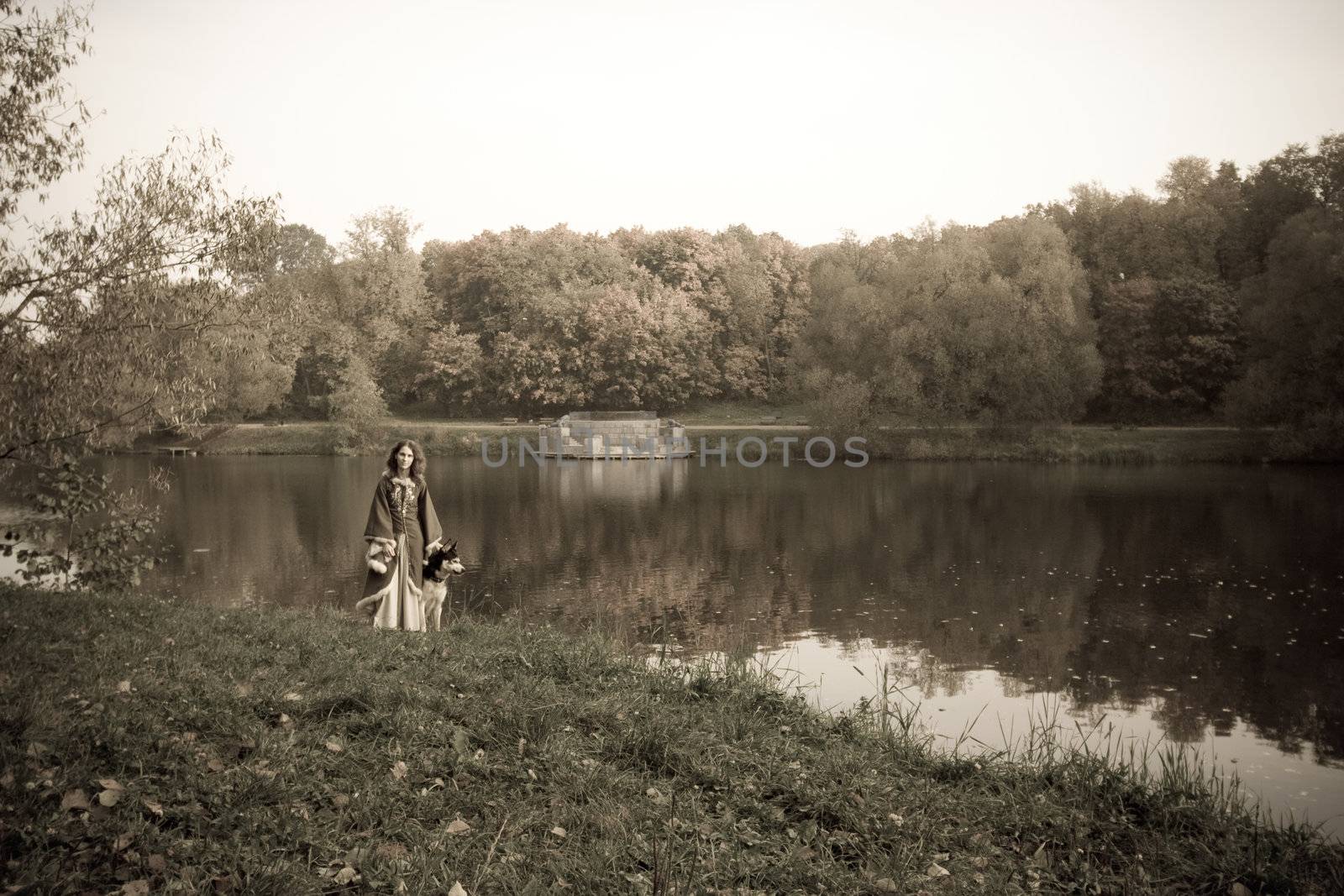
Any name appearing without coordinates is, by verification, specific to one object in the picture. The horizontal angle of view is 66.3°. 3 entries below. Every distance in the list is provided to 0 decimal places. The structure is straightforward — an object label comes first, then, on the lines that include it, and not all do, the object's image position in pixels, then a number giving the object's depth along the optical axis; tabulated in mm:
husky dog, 10938
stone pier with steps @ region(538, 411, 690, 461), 54281
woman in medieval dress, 10531
